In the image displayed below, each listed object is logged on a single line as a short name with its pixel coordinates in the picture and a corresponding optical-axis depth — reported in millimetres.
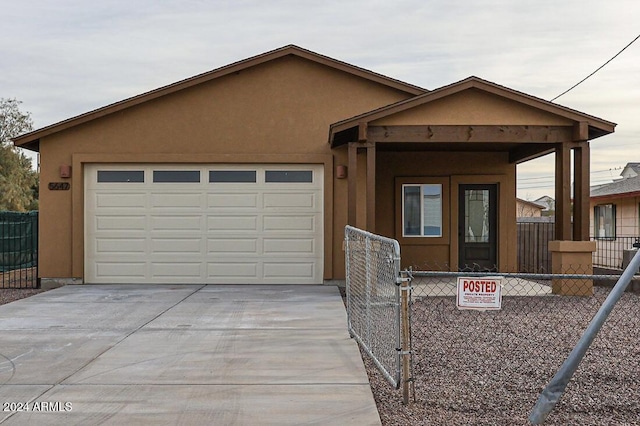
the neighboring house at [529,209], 55438
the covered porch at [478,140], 12266
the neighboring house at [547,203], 63088
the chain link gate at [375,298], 5770
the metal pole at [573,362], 5129
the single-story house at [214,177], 14398
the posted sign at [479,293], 5793
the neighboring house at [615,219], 21125
